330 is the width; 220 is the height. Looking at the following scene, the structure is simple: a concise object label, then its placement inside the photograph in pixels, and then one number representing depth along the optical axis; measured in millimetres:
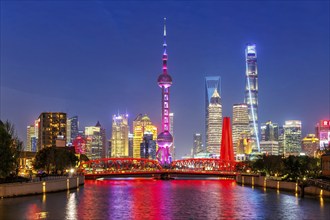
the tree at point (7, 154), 84706
